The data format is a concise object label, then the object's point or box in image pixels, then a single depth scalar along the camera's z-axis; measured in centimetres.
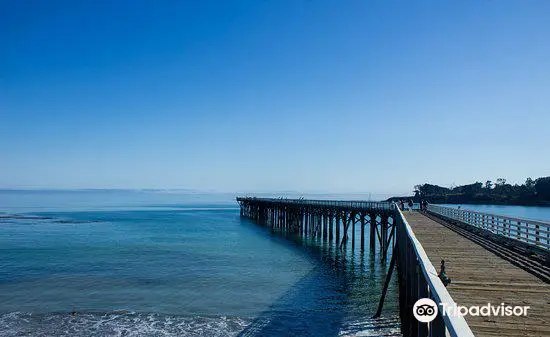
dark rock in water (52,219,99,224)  7200
